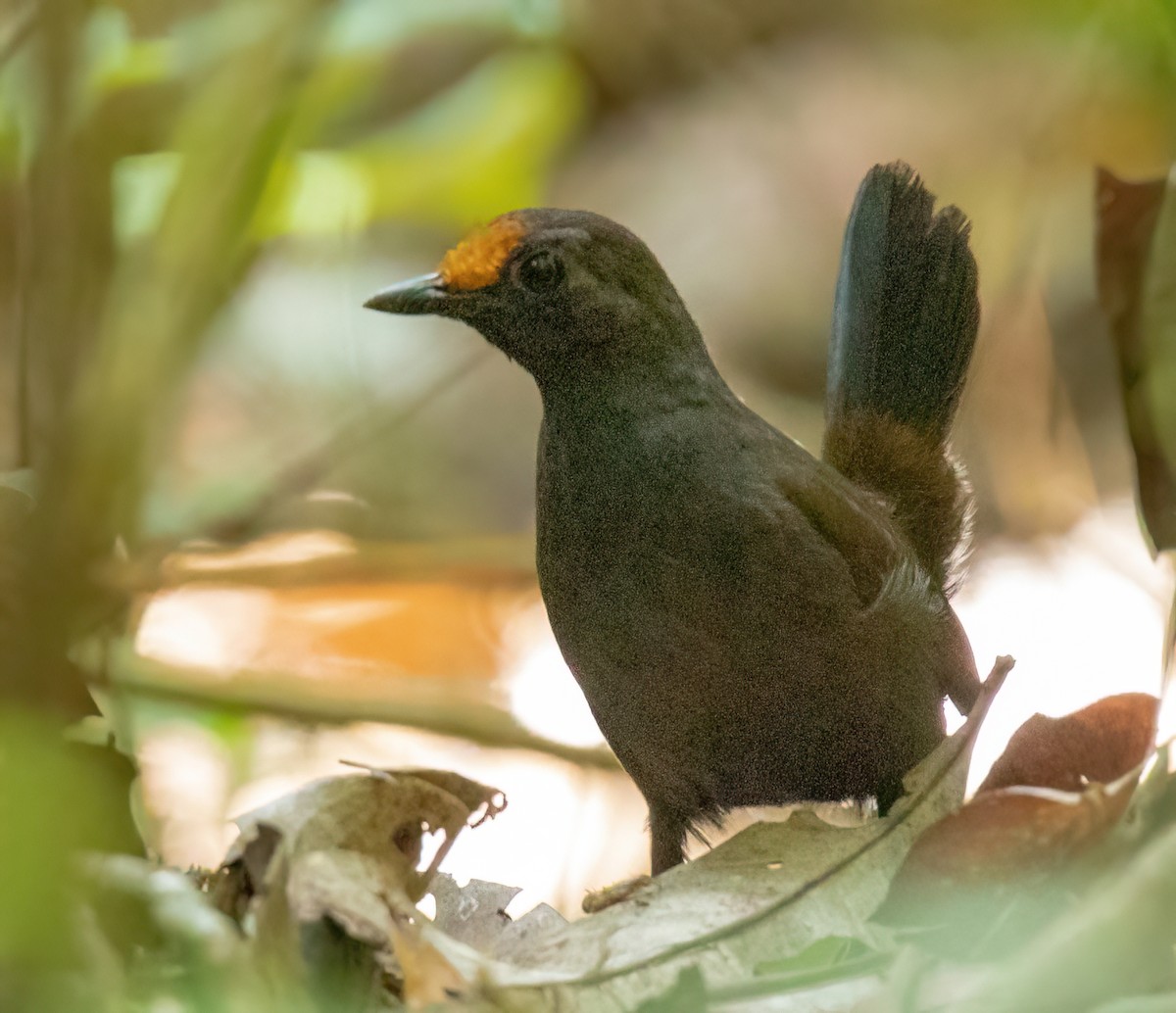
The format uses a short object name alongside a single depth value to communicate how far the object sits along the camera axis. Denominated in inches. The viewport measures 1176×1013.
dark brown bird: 162.1
